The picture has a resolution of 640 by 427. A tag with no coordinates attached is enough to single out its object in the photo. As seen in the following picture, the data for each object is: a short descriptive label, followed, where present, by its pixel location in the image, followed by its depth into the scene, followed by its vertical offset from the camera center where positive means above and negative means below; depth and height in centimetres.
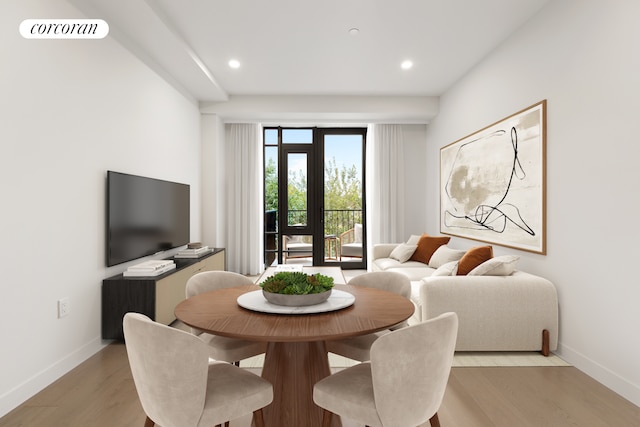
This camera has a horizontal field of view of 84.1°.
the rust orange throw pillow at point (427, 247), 462 -46
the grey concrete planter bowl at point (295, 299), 155 -39
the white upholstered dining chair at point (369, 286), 181 -48
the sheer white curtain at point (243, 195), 586 +26
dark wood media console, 284 -72
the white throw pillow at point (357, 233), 631 -39
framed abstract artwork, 295 +29
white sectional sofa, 269 -75
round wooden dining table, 128 -44
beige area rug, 256 -110
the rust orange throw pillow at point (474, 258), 315 -42
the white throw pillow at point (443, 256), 396 -51
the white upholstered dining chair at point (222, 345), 183 -71
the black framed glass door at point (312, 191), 625 +36
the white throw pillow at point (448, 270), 319 -53
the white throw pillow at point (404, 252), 472 -54
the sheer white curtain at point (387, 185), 589 +44
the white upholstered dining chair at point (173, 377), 119 -57
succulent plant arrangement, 159 -34
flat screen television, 291 -5
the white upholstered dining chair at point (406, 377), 120 -57
